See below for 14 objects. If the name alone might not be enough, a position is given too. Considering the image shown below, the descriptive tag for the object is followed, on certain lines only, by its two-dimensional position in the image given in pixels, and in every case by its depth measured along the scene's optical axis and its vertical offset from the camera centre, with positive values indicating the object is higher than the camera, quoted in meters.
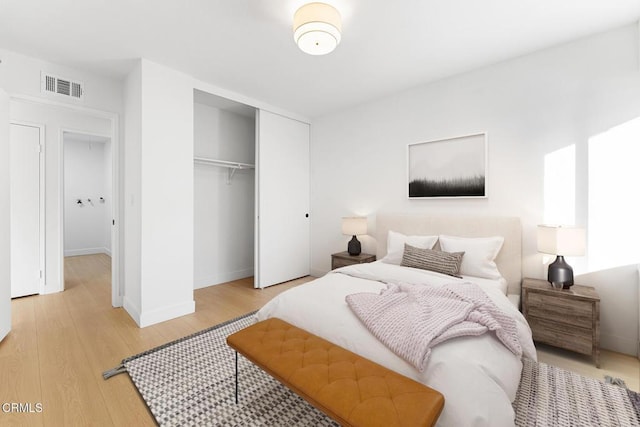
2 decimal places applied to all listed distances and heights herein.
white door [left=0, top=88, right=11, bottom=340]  2.33 -0.10
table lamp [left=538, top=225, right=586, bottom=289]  2.20 -0.27
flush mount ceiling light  1.88 +1.28
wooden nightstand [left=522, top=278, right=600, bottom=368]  2.06 -0.81
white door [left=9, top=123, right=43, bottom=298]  3.44 +0.01
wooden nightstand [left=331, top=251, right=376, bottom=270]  3.56 -0.62
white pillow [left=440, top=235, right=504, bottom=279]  2.57 -0.40
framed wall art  2.95 +0.50
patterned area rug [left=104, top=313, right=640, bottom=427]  1.56 -1.15
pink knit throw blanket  1.35 -0.58
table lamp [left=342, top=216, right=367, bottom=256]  3.72 -0.23
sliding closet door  3.92 +0.19
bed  1.18 -0.66
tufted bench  1.07 -0.76
